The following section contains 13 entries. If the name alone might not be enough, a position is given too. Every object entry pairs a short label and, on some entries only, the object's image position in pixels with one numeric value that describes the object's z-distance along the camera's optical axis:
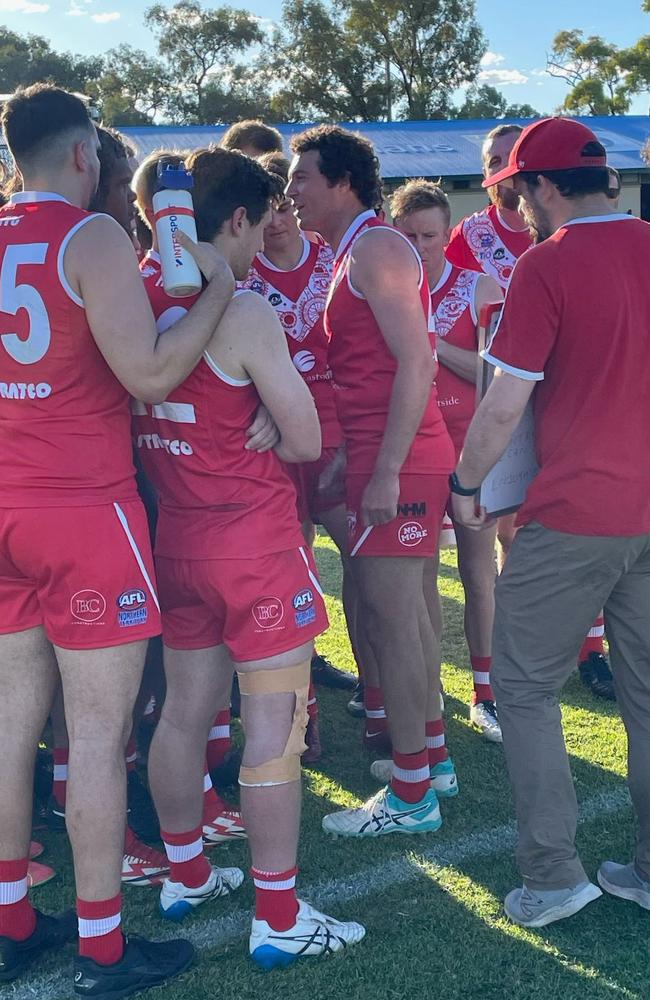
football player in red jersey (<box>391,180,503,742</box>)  4.14
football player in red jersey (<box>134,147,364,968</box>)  2.64
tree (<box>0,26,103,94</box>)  45.53
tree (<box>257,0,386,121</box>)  41.97
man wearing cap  2.62
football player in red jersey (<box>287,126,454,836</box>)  3.19
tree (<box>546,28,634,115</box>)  41.56
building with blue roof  19.86
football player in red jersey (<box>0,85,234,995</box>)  2.44
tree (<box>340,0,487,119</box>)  41.50
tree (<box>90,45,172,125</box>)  45.72
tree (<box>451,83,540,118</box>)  42.97
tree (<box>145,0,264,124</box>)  45.91
